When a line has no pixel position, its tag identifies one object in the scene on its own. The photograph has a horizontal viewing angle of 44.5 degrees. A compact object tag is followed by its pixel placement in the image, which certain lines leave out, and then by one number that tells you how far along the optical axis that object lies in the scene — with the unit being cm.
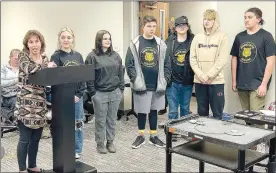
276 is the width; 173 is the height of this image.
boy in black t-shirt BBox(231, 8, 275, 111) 255
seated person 377
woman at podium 225
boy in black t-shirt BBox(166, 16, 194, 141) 335
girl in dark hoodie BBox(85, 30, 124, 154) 294
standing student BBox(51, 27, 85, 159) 264
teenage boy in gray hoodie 317
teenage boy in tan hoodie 313
